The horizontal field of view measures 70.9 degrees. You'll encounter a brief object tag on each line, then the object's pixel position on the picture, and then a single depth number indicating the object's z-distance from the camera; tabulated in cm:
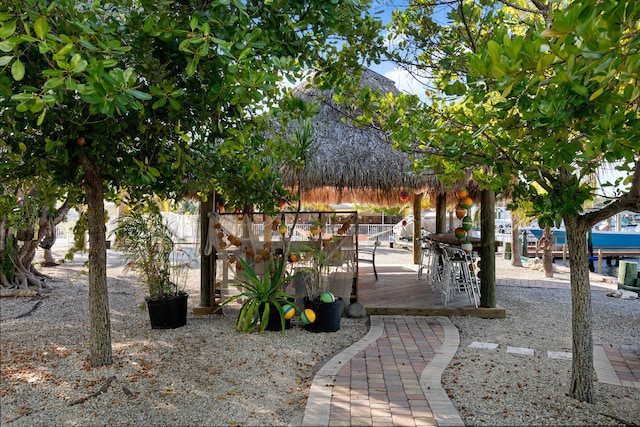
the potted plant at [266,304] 500
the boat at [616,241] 1814
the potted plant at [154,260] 523
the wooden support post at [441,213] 1039
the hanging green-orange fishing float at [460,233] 661
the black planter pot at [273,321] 508
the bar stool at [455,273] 638
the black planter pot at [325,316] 507
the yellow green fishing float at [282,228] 586
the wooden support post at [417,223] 1177
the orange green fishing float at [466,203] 694
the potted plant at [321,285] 508
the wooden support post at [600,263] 1246
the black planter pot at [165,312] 521
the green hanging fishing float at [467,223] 683
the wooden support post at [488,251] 617
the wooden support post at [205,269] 618
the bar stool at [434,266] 761
